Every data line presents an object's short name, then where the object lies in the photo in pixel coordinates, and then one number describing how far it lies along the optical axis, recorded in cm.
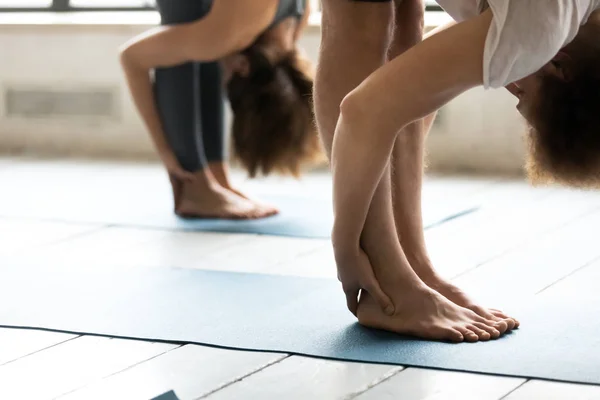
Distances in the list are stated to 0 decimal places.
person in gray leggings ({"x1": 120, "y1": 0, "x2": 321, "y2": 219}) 397
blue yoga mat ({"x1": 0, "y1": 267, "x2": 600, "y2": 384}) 238
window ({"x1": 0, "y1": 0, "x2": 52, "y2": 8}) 695
